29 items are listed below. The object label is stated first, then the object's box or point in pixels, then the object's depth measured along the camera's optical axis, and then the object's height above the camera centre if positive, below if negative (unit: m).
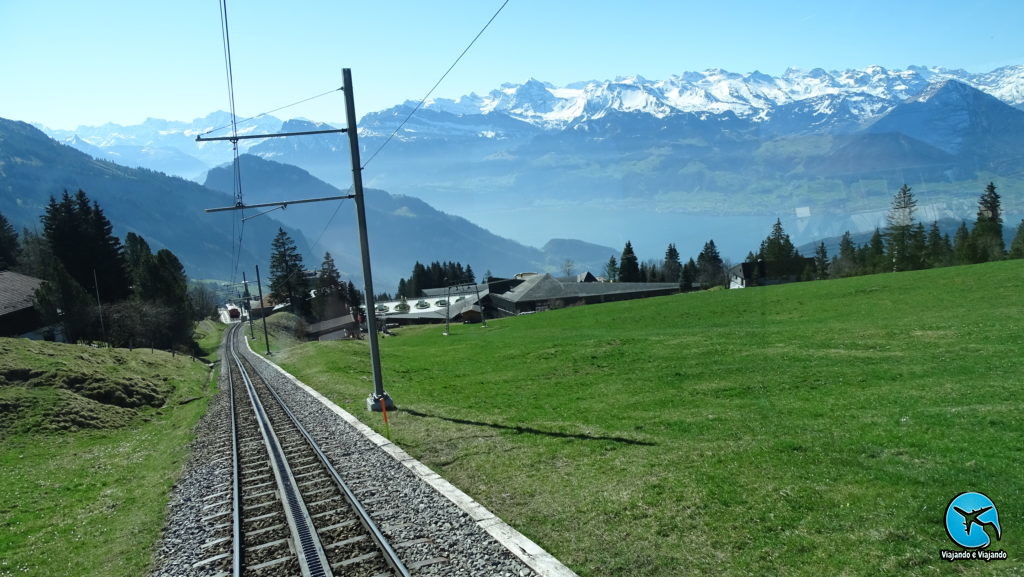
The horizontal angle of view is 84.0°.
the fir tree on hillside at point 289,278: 130.75 +9.53
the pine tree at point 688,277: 143.27 +0.83
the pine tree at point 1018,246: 96.81 +0.47
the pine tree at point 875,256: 115.88 +1.33
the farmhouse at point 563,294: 115.06 -0.79
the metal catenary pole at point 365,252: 22.13 +2.46
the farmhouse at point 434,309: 114.38 -0.87
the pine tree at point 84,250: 71.12 +11.27
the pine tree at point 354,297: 150.38 +4.07
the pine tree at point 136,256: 74.46 +12.04
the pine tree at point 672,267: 173.62 +4.83
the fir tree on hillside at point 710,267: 172.50 +3.49
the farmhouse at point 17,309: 58.28 +3.75
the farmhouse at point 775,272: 124.06 +0.05
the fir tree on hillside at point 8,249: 83.34 +14.71
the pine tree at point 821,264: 128.75 +0.89
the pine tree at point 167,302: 71.69 +3.76
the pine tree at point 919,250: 103.00 +1.54
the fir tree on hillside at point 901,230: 105.12 +5.77
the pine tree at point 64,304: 54.03 +3.52
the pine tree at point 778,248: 128.57 +5.37
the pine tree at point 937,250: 102.75 +1.09
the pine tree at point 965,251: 95.69 +0.49
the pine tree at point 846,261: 126.94 +1.01
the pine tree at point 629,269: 156.75 +4.77
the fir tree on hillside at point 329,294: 135.25 +5.07
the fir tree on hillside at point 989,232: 95.31 +3.31
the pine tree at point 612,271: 185.16 +5.57
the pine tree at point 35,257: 71.39 +13.19
